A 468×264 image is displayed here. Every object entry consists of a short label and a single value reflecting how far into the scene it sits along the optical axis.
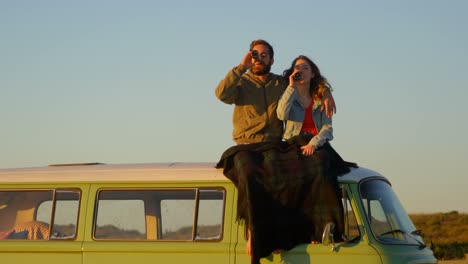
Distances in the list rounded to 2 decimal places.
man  10.53
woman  10.30
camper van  9.88
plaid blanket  9.80
